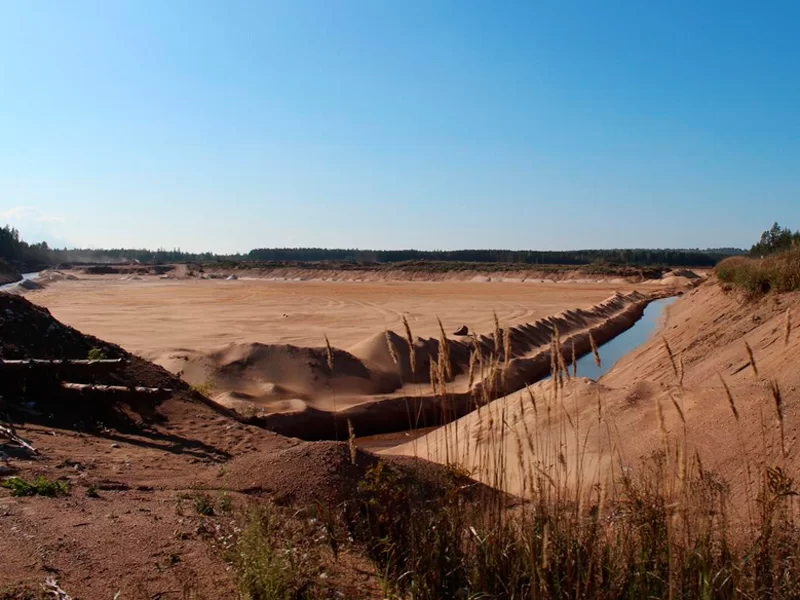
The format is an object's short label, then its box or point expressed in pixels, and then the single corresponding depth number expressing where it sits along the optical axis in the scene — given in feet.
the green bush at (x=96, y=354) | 40.52
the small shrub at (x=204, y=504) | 18.53
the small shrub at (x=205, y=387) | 48.48
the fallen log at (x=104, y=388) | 34.99
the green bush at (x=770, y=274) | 54.29
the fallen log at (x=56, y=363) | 34.45
